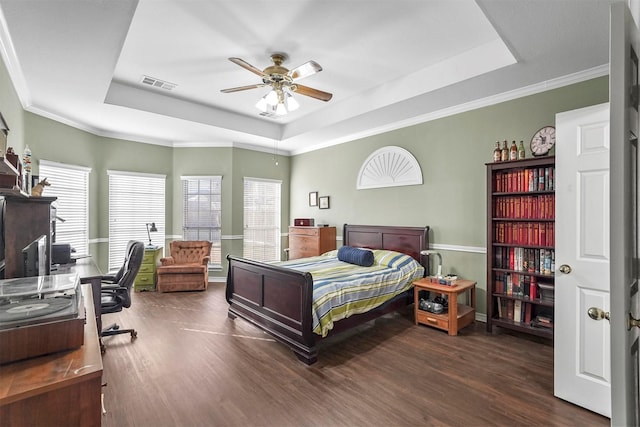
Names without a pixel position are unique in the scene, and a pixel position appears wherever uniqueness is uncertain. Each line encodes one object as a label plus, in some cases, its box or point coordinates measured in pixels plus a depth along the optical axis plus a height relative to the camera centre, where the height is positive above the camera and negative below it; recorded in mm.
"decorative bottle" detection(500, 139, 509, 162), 3420 +685
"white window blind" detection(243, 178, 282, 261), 6355 -93
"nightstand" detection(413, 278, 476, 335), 3445 -1156
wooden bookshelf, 3102 -316
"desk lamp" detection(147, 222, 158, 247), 5470 -261
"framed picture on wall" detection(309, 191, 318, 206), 6211 +344
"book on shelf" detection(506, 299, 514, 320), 3404 -1059
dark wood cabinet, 2113 -75
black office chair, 3141 -787
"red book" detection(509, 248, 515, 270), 3357 -484
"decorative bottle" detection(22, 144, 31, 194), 3174 +522
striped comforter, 2959 -759
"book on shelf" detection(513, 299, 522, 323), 3314 -1053
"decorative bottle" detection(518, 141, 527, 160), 3303 +678
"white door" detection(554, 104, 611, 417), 2102 -300
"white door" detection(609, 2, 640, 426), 975 -16
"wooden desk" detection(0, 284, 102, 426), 942 -567
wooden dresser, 5414 -477
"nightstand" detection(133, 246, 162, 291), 5312 -1049
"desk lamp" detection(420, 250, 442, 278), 3844 -554
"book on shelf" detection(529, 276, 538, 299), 3182 -768
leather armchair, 5230 -911
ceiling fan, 2885 +1365
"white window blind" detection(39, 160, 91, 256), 4453 +249
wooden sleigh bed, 2852 -920
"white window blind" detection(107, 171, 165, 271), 5441 +107
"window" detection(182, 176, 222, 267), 6035 +75
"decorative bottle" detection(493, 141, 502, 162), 3451 +691
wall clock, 3184 +787
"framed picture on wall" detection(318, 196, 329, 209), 5965 +254
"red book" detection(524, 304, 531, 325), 3265 -1062
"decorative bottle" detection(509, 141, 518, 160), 3328 +690
